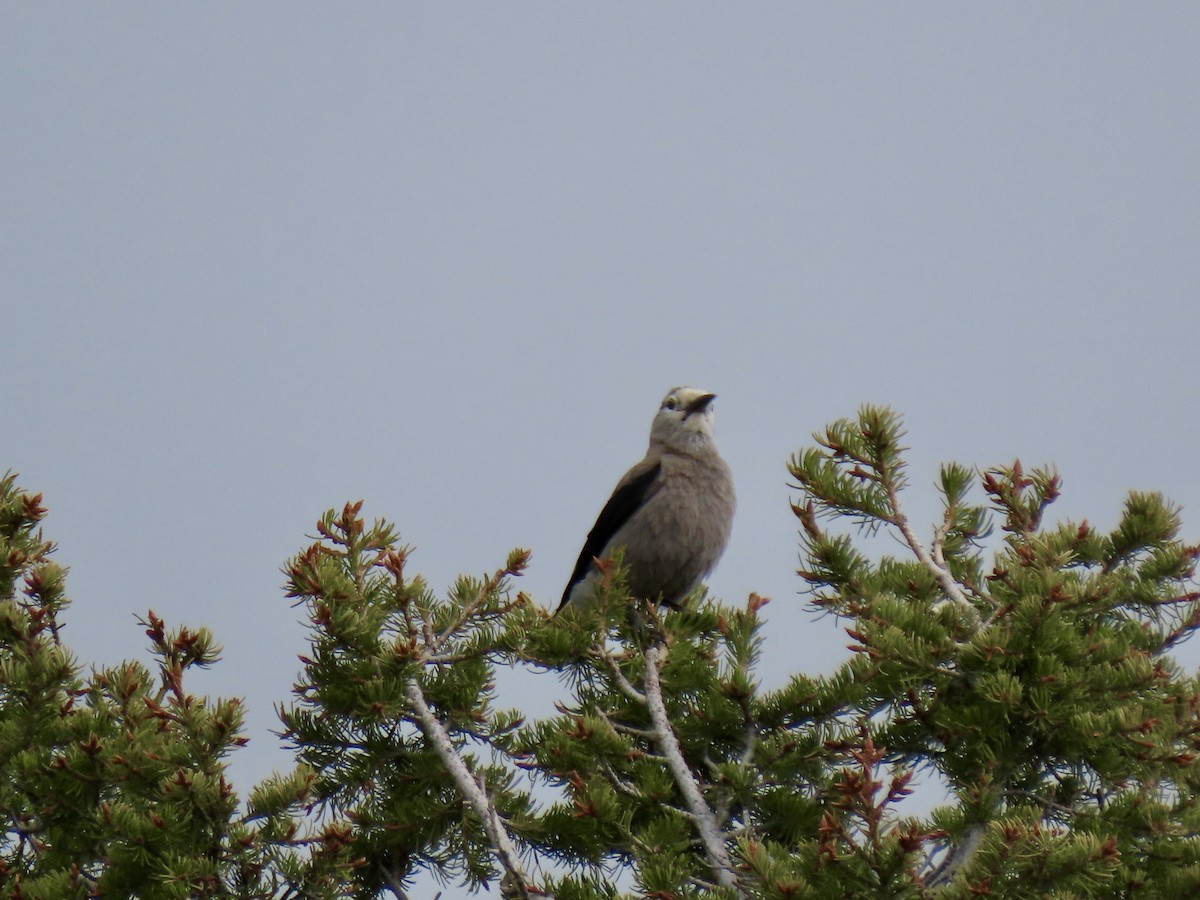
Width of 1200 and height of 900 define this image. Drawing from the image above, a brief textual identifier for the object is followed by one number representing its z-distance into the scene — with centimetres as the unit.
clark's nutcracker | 1352
